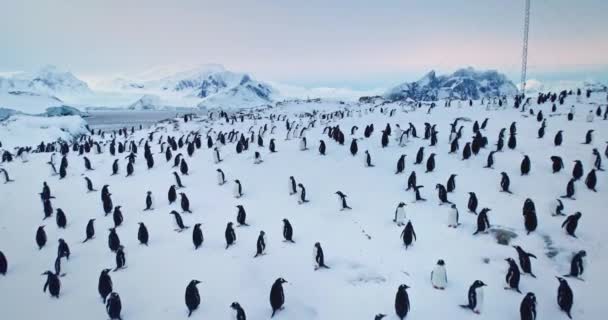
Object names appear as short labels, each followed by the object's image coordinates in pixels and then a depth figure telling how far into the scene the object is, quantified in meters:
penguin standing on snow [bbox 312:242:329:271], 11.97
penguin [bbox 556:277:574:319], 9.67
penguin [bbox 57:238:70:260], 13.20
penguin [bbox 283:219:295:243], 13.37
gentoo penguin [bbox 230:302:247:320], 9.65
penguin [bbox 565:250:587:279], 10.95
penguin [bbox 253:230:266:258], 12.65
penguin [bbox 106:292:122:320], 10.20
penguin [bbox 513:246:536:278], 11.07
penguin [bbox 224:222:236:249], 13.25
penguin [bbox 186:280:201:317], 10.36
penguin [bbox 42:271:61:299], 11.51
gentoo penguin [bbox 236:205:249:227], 14.68
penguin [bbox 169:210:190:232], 14.78
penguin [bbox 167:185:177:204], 16.95
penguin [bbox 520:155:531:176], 16.55
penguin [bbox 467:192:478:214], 14.20
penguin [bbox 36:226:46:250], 14.62
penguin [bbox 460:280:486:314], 9.90
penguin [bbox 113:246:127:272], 12.66
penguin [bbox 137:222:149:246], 13.97
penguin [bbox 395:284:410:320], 9.73
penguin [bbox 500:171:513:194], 15.45
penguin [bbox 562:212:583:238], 12.32
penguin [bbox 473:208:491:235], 12.98
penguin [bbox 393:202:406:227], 13.93
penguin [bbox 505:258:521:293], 10.58
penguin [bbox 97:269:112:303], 11.19
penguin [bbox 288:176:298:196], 17.02
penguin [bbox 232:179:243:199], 17.27
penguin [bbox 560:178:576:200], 14.45
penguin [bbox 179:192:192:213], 16.03
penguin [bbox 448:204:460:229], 13.52
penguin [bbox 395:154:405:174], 18.28
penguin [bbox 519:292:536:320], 9.30
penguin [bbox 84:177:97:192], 19.95
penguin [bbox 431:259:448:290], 10.74
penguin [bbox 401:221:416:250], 12.55
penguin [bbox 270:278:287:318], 10.28
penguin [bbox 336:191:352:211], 15.55
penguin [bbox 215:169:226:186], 19.00
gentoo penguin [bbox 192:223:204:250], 13.41
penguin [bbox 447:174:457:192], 15.96
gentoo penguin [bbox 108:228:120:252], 13.67
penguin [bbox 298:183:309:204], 16.23
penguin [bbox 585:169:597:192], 14.80
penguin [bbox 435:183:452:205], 15.07
